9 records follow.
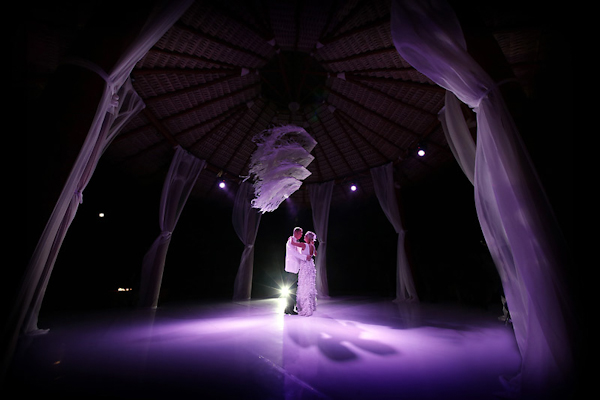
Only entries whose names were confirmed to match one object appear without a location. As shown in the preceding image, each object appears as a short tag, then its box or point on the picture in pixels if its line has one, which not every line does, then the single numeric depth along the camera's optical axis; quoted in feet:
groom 13.00
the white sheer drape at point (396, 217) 17.20
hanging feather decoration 10.24
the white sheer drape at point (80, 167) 4.25
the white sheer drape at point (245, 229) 20.38
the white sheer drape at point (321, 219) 20.92
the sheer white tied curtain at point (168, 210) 15.25
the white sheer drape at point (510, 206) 3.96
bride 12.50
